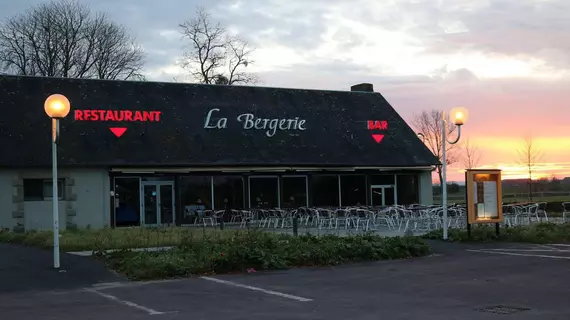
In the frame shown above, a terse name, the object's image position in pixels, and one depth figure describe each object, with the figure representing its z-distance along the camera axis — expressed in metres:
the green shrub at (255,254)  12.90
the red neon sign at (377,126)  32.88
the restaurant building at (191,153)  26.31
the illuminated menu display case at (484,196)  18.08
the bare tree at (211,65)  54.03
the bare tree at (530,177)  46.14
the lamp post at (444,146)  17.61
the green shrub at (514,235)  17.88
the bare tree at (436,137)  54.76
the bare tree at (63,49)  47.66
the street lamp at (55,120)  13.28
